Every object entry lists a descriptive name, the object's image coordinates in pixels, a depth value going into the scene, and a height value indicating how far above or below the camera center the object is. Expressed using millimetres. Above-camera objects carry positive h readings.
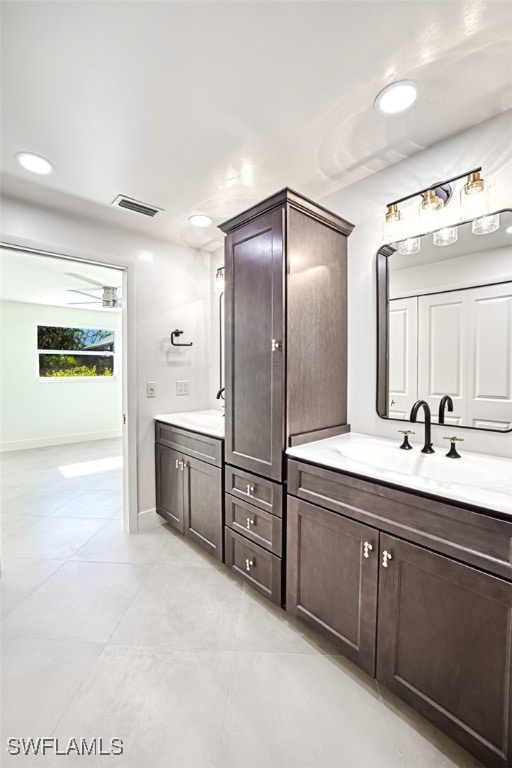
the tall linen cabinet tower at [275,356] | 1696 +90
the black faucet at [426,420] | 1611 -240
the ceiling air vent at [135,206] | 2221 +1166
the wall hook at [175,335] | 2900 +324
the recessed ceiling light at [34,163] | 1775 +1162
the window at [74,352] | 5906 +383
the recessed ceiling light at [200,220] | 2477 +1168
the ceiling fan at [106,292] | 4339 +1125
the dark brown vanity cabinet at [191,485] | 2176 -831
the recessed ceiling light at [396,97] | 1336 +1159
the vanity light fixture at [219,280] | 2941 +828
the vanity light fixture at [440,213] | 1504 +810
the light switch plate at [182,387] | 2986 -143
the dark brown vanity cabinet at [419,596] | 1013 -826
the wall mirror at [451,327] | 1512 +225
